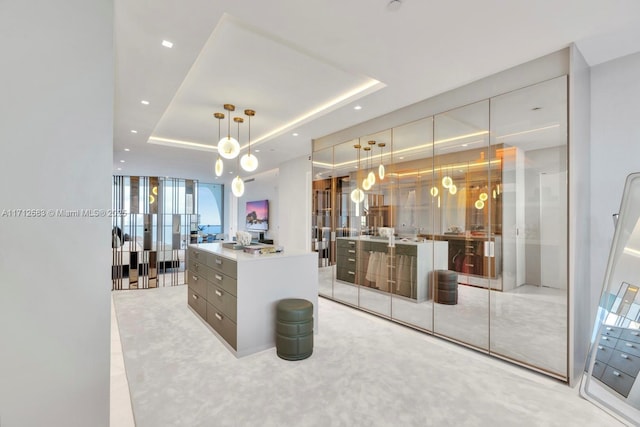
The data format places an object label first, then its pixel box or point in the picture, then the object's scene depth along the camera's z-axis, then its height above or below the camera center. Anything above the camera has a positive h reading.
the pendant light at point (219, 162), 4.52 +0.80
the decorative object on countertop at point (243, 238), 3.75 -0.34
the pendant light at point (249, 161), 4.35 +0.77
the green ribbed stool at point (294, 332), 2.86 -1.21
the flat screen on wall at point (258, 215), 11.42 -0.13
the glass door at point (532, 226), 2.60 -0.12
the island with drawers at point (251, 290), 2.96 -0.88
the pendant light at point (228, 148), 3.90 +0.88
